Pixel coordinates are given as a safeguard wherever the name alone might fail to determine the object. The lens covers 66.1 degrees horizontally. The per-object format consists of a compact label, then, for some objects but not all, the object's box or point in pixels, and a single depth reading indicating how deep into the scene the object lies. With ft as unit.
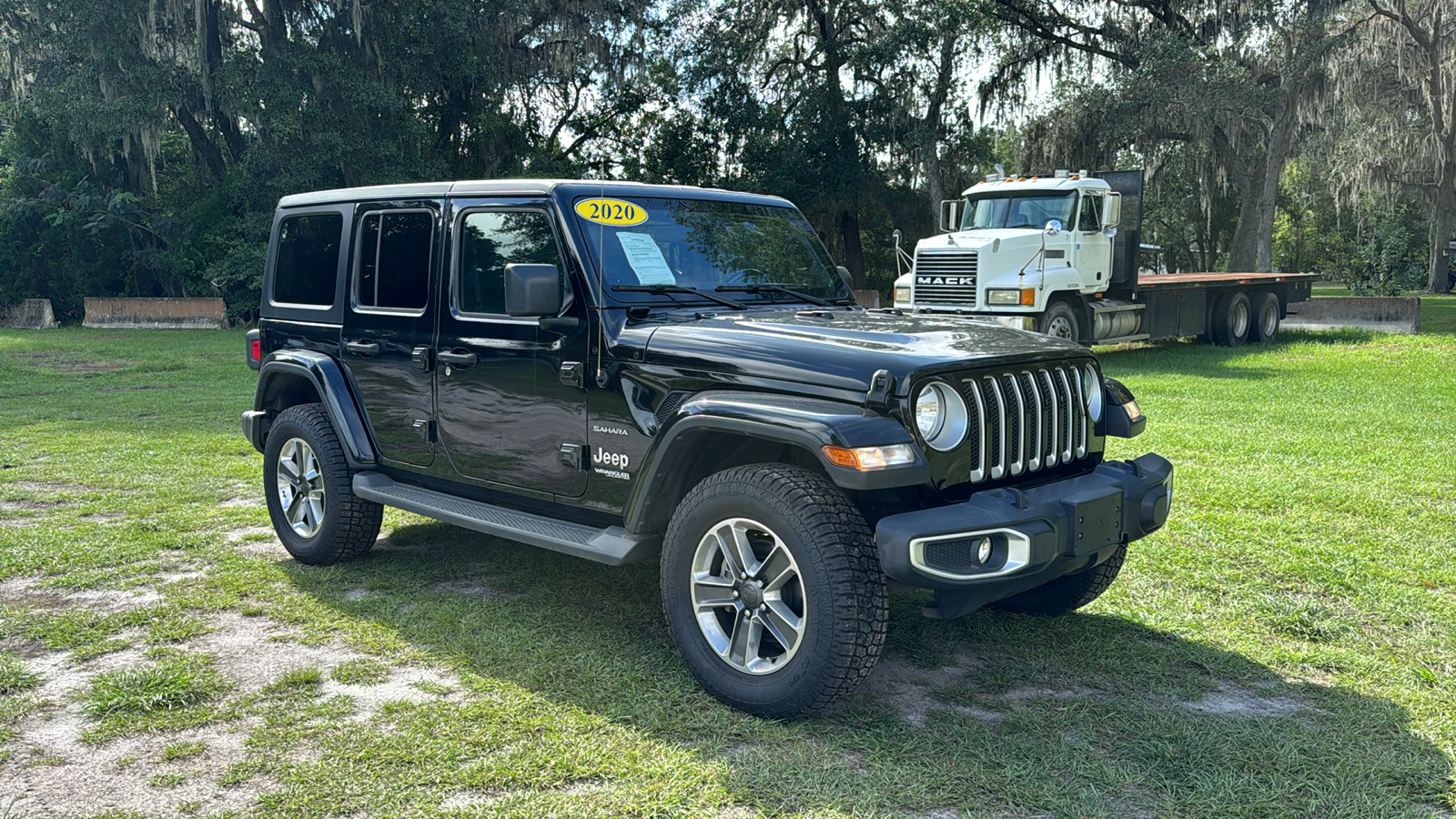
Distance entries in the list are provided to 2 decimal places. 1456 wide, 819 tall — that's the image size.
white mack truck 52.90
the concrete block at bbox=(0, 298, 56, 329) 93.20
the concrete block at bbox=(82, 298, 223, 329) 87.97
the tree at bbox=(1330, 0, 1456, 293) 91.45
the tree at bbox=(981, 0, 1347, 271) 88.02
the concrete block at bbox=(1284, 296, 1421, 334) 68.08
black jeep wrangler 12.25
